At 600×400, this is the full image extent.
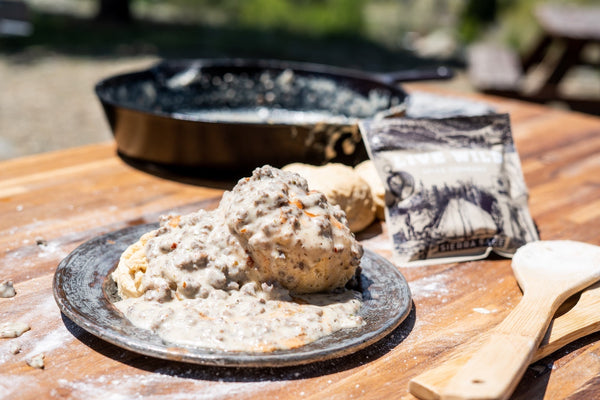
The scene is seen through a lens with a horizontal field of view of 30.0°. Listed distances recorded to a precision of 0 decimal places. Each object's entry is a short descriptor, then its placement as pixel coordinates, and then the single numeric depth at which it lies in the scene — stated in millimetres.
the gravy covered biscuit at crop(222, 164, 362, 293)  735
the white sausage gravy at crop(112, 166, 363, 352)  719
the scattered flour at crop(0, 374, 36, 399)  672
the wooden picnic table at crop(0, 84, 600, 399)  691
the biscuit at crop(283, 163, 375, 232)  905
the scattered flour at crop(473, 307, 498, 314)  805
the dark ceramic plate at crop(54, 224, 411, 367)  682
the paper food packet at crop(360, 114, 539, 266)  881
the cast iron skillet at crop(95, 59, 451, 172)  983
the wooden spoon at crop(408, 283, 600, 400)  682
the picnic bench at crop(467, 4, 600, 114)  2477
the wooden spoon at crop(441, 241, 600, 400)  658
